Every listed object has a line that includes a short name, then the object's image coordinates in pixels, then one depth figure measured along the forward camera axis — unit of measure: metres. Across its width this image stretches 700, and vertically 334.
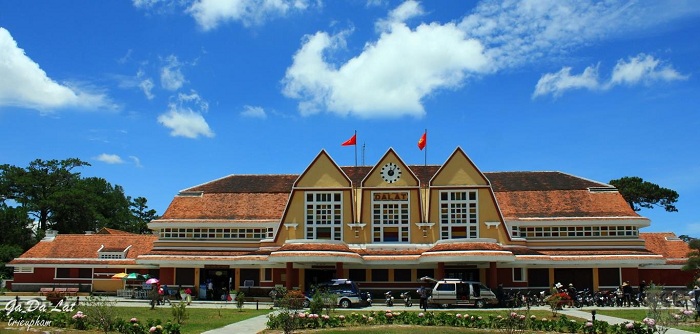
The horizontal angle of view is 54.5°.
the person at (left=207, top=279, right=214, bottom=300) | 45.68
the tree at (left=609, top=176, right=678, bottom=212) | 79.88
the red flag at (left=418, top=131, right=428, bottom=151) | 50.44
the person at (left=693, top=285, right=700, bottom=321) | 27.59
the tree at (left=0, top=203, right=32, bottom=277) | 69.62
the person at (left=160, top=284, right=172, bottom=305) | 41.70
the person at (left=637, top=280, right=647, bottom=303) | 40.06
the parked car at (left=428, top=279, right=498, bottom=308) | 37.34
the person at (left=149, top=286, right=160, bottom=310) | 34.52
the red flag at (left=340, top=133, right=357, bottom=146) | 50.06
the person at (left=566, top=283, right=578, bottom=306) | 39.64
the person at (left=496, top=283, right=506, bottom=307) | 39.38
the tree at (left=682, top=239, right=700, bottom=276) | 32.28
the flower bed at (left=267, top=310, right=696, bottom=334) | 21.19
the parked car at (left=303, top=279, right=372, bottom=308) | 37.22
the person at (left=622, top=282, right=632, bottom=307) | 40.02
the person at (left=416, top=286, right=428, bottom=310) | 35.50
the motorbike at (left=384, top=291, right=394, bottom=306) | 40.03
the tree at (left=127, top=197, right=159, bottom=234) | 107.62
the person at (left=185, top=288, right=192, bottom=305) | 36.52
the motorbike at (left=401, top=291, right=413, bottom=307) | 39.62
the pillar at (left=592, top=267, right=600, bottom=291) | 44.94
